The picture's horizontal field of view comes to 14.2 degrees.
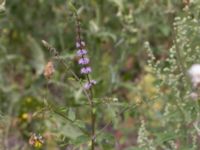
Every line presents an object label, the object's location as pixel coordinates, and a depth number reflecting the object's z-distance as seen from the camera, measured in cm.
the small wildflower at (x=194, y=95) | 262
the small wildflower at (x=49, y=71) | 299
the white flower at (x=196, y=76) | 238
